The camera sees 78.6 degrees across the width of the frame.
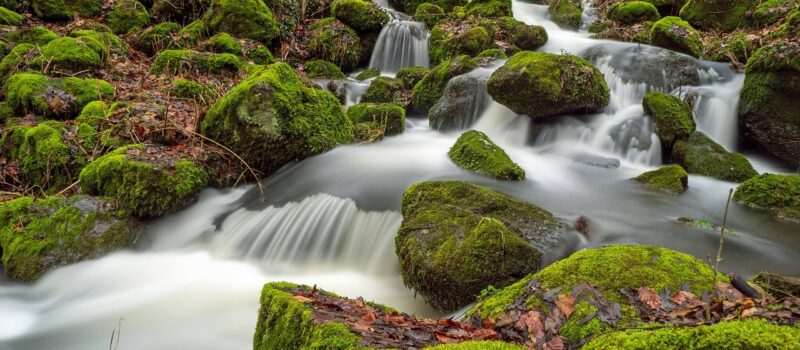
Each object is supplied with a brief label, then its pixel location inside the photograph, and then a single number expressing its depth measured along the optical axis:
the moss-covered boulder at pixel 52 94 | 8.10
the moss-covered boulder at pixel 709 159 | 7.81
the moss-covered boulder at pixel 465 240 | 4.05
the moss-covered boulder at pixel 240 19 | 12.76
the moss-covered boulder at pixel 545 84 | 8.49
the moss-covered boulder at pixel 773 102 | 8.32
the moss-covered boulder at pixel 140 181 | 6.02
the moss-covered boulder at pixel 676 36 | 11.71
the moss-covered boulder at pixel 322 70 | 13.23
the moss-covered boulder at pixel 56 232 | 5.36
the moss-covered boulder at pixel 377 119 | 9.02
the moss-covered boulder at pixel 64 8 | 12.33
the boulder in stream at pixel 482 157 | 7.19
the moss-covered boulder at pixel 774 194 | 6.37
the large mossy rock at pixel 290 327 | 2.38
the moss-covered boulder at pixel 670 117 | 8.39
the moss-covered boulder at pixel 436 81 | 10.95
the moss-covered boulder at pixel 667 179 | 7.17
